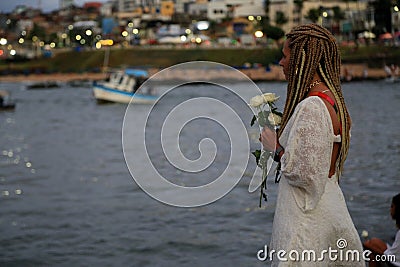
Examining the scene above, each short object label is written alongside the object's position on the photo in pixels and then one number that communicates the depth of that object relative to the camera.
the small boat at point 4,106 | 45.03
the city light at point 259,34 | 101.94
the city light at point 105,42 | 106.90
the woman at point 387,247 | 5.81
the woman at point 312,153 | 3.12
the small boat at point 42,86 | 77.03
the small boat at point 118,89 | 49.59
